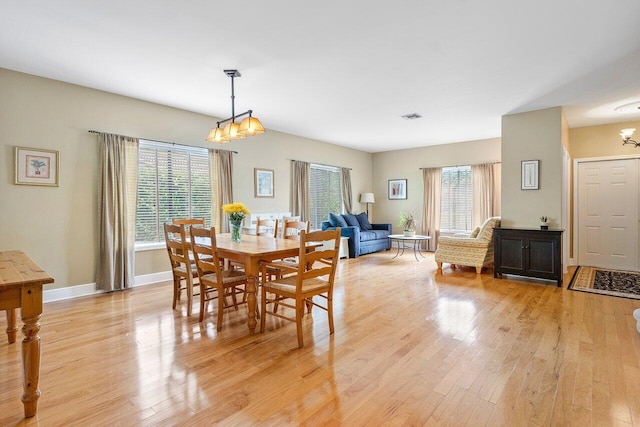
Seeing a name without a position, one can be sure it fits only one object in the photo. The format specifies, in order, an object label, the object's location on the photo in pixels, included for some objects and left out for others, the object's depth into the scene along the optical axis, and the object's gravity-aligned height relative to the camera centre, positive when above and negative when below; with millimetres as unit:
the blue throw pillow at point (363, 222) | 7941 -324
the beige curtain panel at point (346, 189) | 8109 +509
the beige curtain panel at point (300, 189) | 6723 +431
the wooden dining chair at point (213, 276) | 2879 -646
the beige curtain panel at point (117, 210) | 4145 +6
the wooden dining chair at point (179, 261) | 3125 -520
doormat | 4156 -1081
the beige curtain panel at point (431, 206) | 7859 +62
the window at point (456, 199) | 7535 +233
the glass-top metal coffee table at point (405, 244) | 6387 -920
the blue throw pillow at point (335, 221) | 7086 -262
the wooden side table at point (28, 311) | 1654 -528
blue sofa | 6934 -641
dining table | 2752 -407
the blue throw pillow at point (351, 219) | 7543 -249
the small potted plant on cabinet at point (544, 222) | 4682 -211
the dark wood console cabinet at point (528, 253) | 4496 -659
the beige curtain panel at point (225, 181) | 5363 +484
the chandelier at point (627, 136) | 5031 +1144
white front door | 5391 -114
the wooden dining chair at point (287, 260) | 3567 -614
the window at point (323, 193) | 7406 +394
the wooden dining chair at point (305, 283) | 2557 -646
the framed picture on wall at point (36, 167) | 3600 +514
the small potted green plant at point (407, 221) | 7637 -301
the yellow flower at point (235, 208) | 3500 +19
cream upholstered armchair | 5219 -681
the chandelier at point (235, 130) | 3240 +846
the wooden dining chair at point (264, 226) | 4582 -237
